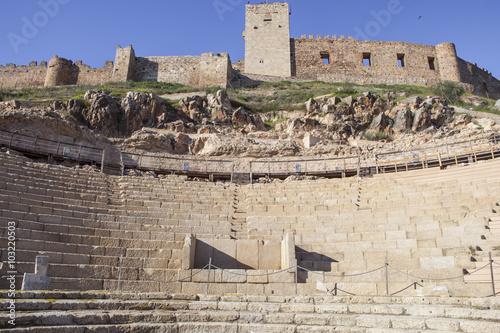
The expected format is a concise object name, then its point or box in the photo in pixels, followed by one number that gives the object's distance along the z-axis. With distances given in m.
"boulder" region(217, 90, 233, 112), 26.38
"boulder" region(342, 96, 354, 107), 26.47
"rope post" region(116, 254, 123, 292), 7.13
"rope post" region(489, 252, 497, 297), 6.21
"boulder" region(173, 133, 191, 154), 20.58
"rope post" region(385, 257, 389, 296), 6.88
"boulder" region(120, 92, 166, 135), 22.52
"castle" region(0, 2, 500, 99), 35.53
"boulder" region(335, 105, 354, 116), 25.41
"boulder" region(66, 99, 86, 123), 21.80
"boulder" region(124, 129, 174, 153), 19.89
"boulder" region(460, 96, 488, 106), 30.02
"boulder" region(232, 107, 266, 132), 24.55
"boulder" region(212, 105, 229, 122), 24.64
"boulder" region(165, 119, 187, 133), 22.48
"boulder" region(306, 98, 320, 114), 26.30
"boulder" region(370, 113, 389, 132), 24.64
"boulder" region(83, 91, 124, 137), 21.78
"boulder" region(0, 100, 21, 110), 19.88
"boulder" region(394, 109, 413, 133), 24.31
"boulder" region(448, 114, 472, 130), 23.30
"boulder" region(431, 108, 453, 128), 24.14
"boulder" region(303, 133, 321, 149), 21.10
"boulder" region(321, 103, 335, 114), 25.65
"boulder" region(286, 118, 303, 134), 23.22
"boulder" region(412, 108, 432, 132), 24.05
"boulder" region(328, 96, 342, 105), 26.56
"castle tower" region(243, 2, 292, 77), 38.09
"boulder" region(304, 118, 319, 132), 23.45
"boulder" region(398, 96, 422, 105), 25.86
